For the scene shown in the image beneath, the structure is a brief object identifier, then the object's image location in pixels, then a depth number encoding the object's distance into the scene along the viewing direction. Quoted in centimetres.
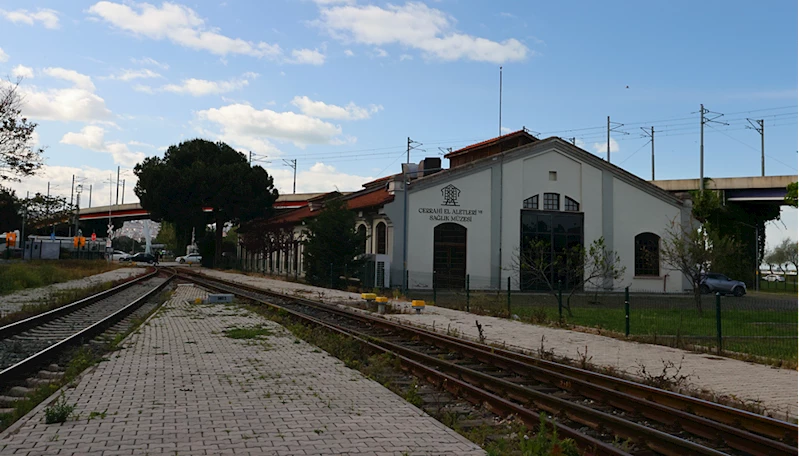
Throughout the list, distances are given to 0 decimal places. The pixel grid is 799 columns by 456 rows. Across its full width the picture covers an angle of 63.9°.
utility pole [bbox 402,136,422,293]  3550
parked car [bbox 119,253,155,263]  8344
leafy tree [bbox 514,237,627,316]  3772
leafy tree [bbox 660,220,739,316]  2181
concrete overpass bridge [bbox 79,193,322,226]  9086
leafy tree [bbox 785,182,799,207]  2925
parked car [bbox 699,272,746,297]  3831
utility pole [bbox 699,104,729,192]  5434
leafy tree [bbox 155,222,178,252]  13800
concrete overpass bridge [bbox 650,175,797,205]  5394
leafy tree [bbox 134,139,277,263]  6338
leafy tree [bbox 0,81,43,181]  2803
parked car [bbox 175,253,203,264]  8688
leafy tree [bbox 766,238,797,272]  7378
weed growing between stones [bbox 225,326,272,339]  1462
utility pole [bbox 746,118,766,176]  7038
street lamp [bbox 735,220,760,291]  4853
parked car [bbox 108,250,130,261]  9300
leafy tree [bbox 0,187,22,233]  6834
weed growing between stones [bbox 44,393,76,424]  661
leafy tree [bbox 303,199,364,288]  3456
